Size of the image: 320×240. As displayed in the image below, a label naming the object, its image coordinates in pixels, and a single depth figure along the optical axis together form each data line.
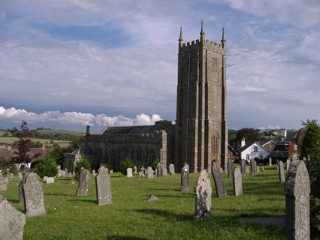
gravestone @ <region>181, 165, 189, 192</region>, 17.88
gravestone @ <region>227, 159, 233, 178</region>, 25.01
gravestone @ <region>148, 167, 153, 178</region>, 31.17
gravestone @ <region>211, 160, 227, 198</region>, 14.59
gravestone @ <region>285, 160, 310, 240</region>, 6.63
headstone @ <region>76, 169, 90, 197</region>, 17.27
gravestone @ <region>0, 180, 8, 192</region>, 22.31
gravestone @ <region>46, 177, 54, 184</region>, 29.83
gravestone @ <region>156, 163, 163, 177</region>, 32.79
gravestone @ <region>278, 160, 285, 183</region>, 19.97
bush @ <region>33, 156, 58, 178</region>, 36.71
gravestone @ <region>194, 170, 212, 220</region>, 10.16
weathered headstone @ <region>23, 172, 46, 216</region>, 11.90
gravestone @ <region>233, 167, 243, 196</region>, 15.12
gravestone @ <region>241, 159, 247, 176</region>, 27.81
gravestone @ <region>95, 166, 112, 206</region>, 13.67
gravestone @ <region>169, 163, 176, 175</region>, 36.60
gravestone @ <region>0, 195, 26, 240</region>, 6.51
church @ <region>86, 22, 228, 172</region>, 47.66
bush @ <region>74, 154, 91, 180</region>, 39.41
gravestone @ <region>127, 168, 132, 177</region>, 35.66
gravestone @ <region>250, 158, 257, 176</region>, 28.90
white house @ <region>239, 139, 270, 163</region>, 63.72
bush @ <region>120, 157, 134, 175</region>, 42.72
